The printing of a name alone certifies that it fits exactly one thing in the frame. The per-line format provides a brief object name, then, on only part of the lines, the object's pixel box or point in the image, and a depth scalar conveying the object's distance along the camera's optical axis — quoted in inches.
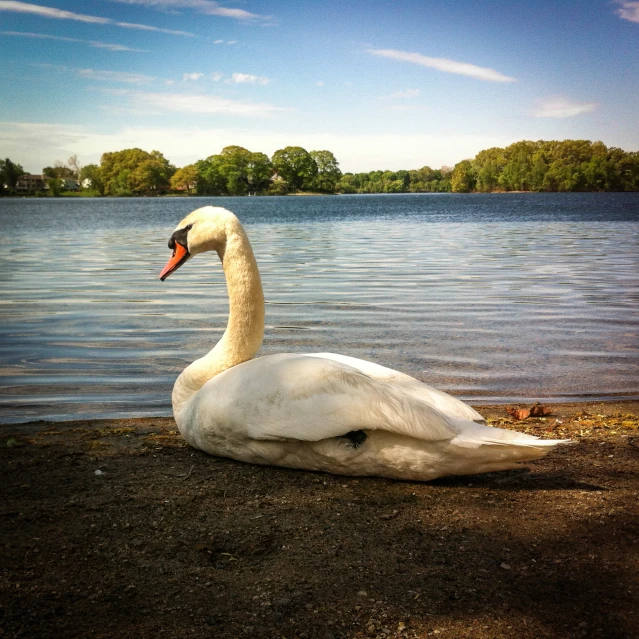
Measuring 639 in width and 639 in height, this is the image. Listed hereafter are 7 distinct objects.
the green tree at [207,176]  7775.6
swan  163.6
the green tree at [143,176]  7623.0
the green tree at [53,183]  7729.3
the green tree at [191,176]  7834.6
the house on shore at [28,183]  7529.5
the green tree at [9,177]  6633.9
